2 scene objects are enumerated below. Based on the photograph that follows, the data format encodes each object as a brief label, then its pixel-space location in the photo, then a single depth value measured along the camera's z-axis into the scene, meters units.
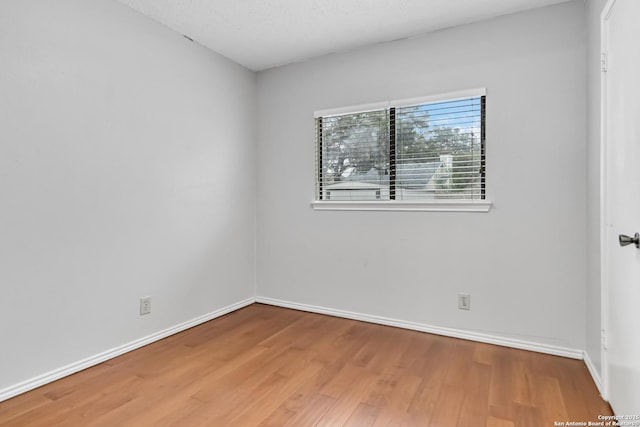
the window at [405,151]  2.74
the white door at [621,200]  1.42
